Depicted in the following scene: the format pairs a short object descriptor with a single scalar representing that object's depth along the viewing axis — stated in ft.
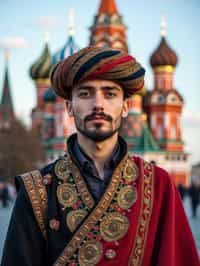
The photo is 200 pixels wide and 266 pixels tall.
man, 10.46
